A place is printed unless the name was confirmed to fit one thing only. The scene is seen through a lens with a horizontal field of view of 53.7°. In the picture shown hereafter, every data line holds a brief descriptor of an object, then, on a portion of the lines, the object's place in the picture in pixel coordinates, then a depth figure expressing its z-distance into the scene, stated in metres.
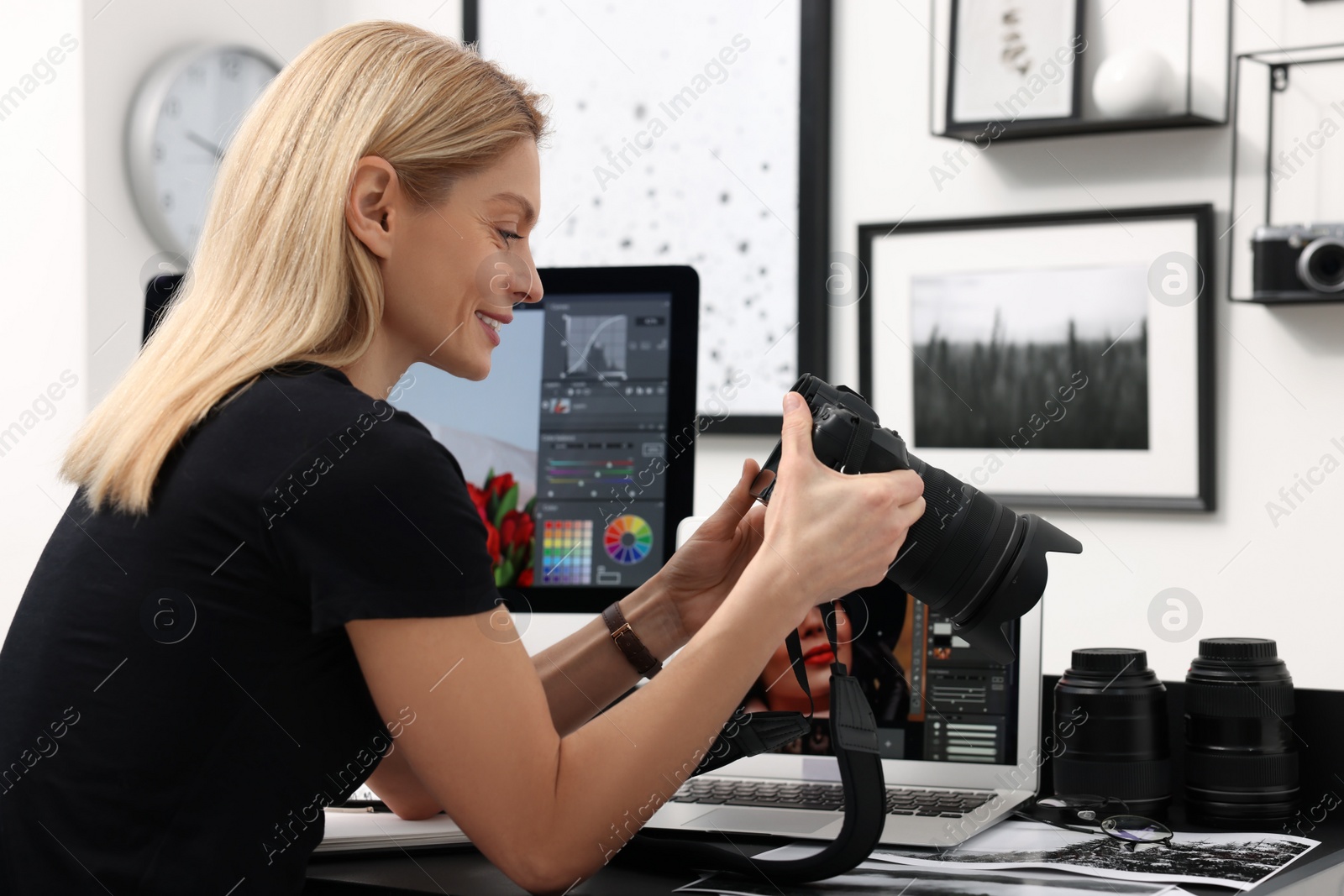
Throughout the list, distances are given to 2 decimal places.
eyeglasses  0.98
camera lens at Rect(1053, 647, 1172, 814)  1.07
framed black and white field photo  2.10
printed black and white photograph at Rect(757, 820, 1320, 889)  0.89
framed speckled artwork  2.38
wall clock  2.33
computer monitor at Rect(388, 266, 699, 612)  1.34
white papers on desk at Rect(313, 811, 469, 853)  1.00
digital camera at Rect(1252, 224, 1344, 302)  1.89
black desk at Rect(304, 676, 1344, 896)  0.90
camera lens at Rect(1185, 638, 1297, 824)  1.04
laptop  1.10
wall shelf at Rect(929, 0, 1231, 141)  2.05
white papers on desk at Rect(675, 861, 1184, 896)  0.85
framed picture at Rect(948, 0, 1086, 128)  2.14
